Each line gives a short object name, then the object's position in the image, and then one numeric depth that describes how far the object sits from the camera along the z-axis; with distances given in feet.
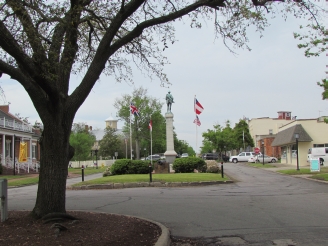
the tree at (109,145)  275.80
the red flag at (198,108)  102.73
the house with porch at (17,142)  128.88
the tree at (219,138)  225.97
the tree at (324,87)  68.59
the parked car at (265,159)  172.76
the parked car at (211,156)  216.95
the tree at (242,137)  279.55
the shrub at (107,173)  85.91
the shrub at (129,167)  83.97
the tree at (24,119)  163.12
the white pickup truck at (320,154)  122.83
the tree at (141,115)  236.02
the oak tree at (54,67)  24.50
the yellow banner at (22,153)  128.31
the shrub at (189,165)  85.87
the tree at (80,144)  196.34
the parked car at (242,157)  198.45
